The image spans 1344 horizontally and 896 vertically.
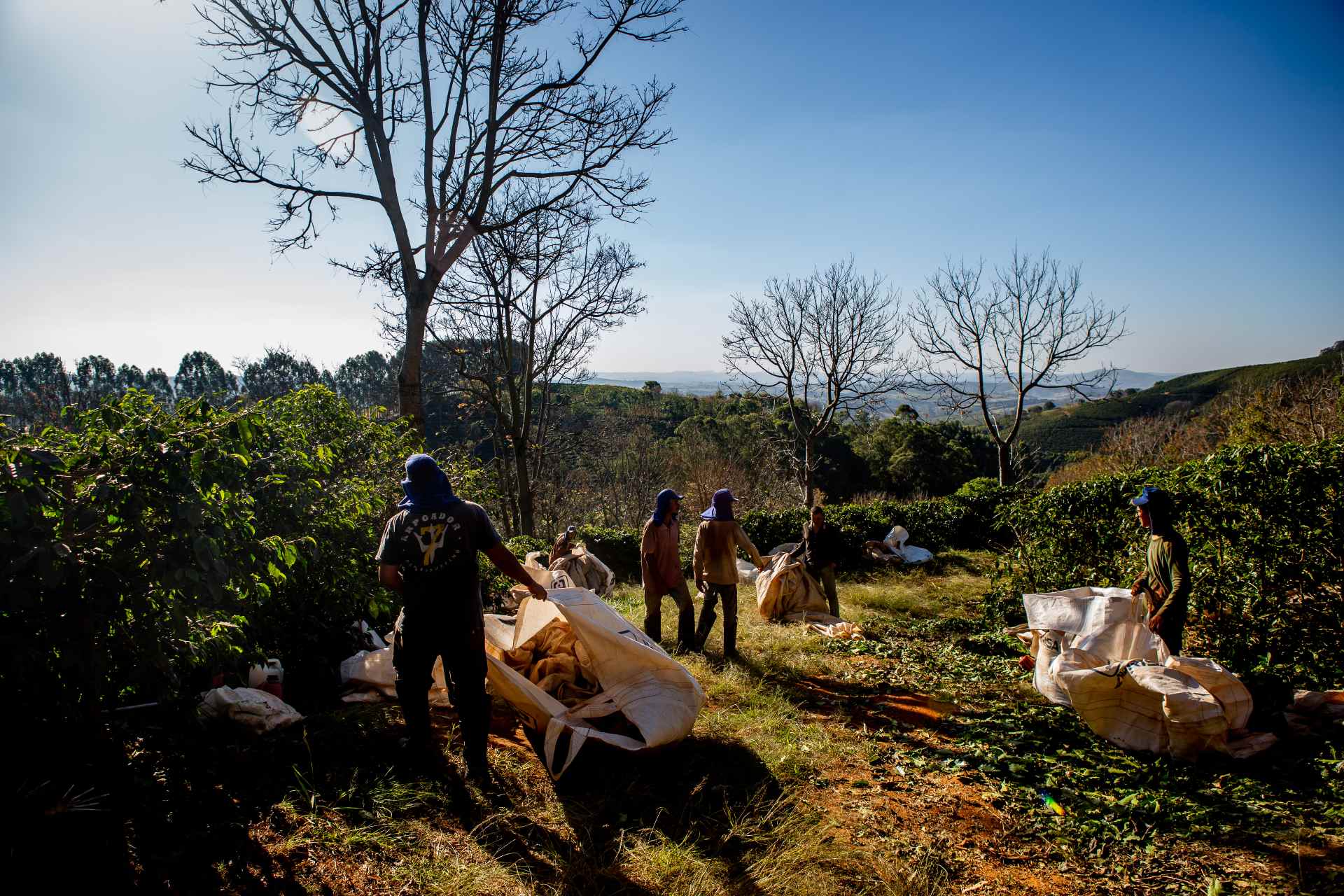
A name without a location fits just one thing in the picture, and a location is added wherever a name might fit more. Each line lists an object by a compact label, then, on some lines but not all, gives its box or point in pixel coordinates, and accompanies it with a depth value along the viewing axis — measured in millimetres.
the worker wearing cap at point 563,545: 9508
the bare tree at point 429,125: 8461
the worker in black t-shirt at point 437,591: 3492
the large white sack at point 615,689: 3811
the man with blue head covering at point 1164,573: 4484
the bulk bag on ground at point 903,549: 13852
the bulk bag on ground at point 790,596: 8617
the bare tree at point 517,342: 15398
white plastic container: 4406
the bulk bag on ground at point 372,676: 4777
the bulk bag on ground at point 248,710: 3885
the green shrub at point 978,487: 16750
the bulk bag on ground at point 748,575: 11023
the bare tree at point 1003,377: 20797
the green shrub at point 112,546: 2150
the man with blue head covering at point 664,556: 6379
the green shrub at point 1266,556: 4910
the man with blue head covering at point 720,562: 6508
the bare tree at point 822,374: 21719
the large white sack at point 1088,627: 4680
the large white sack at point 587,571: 9117
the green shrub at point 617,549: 14633
